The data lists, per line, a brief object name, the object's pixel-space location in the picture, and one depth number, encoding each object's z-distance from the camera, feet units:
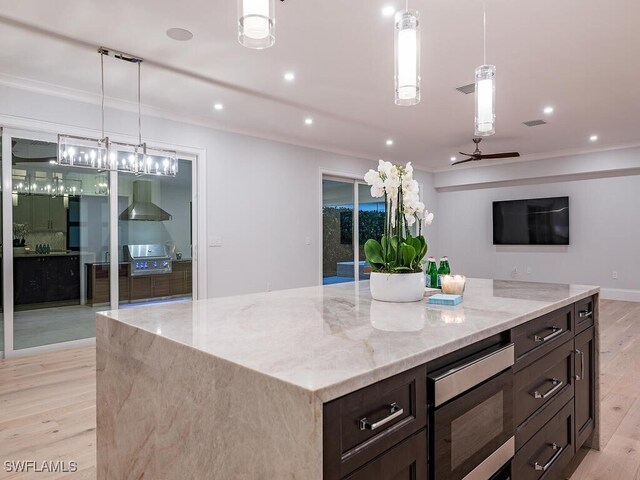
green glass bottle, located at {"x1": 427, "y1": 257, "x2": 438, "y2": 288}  7.60
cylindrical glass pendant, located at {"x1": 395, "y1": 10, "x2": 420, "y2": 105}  5.05
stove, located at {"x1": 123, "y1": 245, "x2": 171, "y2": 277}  15.67
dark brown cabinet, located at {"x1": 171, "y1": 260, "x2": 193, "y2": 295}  16.99
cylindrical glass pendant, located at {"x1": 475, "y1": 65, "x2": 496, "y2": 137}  6.45
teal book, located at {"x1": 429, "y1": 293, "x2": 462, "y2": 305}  5.73
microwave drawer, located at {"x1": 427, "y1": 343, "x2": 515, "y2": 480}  3.70
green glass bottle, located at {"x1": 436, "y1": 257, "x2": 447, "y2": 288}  7.45
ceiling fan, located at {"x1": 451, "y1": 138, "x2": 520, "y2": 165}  20.17
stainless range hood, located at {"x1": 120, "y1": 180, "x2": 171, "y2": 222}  15.60
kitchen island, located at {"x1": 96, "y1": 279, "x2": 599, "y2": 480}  2.87
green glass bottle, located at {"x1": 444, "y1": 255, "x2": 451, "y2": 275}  7.41
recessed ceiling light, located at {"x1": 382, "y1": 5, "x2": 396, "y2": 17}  8.97
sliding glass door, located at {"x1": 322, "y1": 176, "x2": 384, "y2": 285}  23.25
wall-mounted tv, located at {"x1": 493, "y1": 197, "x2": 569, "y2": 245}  24.89
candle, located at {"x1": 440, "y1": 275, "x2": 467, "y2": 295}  6.47
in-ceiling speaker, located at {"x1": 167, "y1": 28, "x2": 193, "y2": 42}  9.94
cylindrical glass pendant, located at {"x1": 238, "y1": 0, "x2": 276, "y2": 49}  4.17
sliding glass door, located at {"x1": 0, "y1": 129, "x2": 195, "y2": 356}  13.30
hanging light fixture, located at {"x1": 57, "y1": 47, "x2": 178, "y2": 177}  10.34
